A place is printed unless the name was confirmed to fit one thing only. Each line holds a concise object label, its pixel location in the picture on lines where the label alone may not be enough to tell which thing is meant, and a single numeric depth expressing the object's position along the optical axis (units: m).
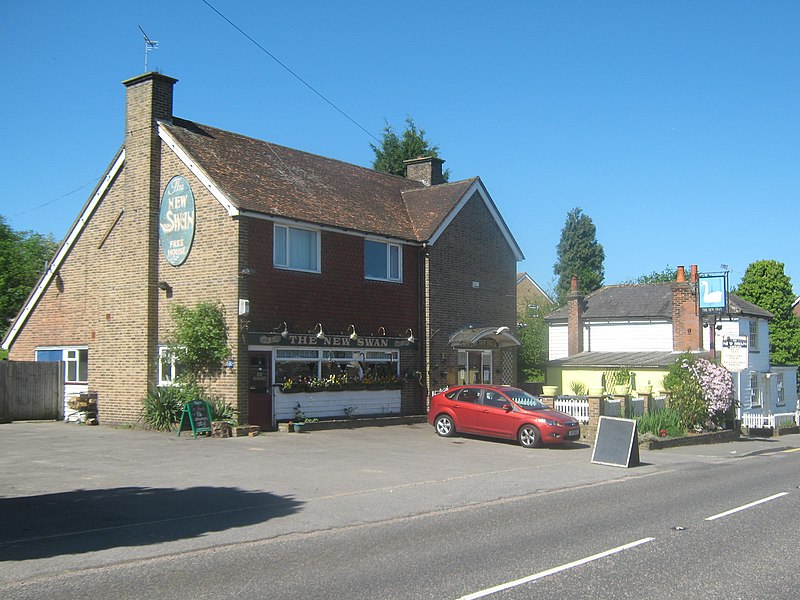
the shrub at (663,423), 23.53
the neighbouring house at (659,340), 32.19
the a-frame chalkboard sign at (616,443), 17.27
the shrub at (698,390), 25.64
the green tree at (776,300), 44.78
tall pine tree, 74.06
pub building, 21.30
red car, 20.03
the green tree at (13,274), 37.41
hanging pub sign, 31.38
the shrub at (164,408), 20.83
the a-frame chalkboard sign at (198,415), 19.53
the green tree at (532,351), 34.28
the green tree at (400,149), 48.03
